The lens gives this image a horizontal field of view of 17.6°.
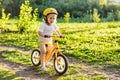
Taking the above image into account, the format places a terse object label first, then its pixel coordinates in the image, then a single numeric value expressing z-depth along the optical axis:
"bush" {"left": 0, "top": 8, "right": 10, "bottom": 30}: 15.55
